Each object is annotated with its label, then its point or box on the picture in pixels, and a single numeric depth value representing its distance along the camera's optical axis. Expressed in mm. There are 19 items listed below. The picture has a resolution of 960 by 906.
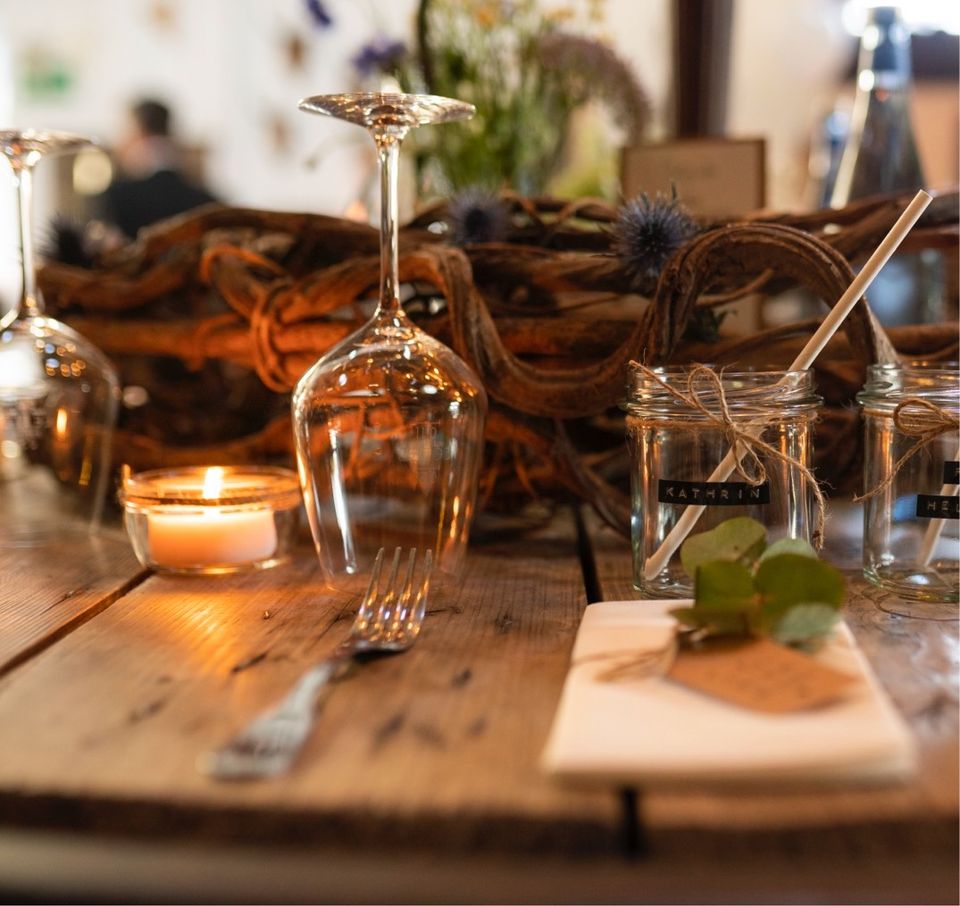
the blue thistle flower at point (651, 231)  798
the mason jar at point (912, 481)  689
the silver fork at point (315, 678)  456
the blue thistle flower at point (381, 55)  1222
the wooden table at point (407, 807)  401
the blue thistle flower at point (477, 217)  884
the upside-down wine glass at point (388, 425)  747
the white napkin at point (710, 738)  429
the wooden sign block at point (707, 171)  1112
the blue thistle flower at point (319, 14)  1220
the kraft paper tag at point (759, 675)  471
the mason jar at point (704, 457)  693
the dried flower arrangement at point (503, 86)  1218
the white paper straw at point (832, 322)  680
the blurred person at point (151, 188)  3111
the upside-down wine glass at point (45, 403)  908
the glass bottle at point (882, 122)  1118
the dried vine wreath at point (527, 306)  784
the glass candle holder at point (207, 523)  809
